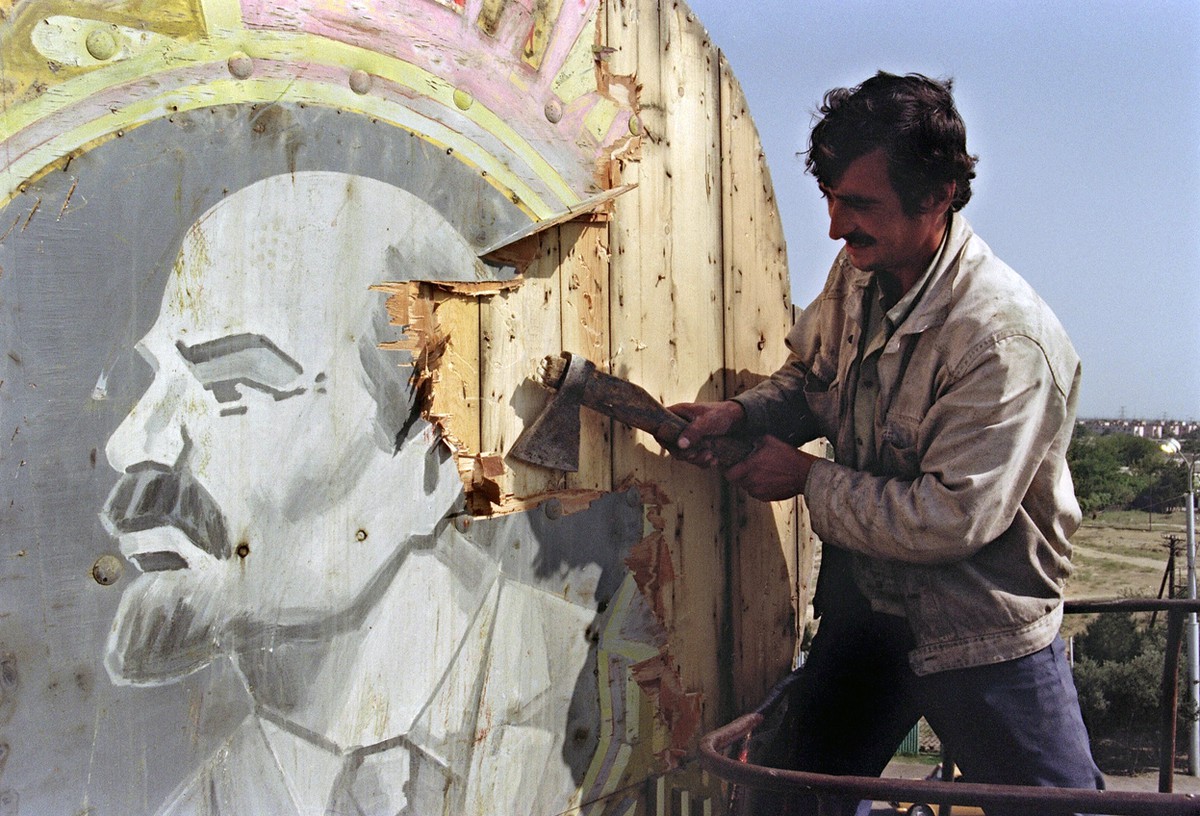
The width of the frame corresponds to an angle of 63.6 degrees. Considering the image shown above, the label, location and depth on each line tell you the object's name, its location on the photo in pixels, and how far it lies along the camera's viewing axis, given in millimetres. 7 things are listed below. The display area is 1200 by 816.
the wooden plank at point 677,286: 3033
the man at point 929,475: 2514
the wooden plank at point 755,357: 3426
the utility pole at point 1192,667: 21328
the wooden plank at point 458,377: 2510
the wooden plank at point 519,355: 2641
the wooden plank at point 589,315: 2854
